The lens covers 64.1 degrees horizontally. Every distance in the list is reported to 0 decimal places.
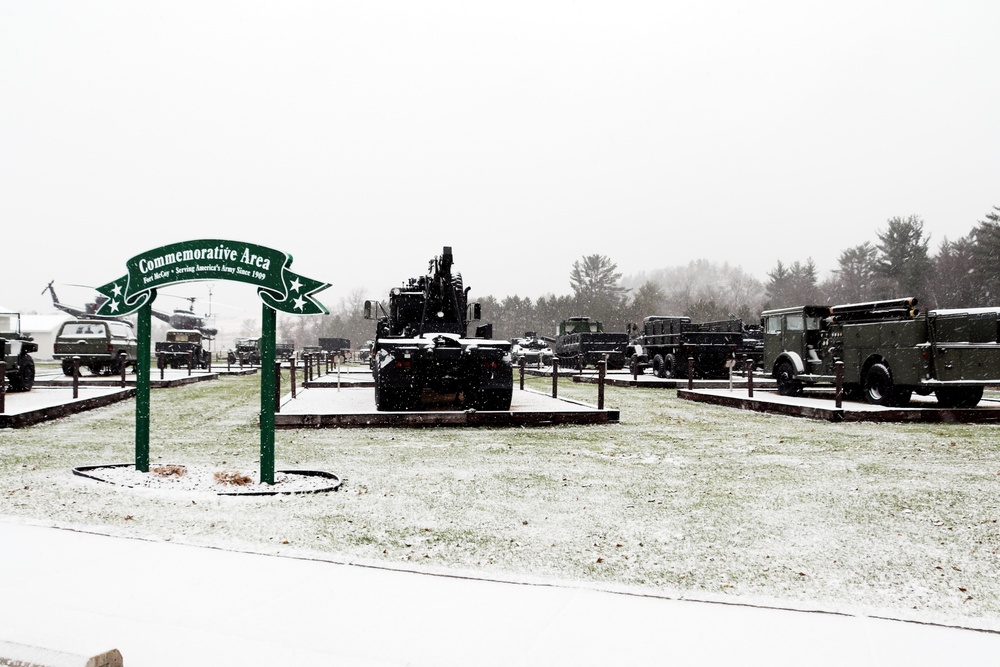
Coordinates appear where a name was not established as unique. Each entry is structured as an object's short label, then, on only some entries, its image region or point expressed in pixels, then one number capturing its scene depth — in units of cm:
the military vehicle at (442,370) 1392
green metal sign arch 780
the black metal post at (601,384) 1457
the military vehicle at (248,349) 5009
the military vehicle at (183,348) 4012
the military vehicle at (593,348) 3625
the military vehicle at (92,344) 2888
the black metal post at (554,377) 1774
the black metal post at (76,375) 1679
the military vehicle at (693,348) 2811
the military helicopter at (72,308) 8179
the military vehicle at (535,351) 4606
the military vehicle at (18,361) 1926
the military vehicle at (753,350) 3075
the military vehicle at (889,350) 1493
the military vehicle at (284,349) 5753
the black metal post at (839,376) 1475
